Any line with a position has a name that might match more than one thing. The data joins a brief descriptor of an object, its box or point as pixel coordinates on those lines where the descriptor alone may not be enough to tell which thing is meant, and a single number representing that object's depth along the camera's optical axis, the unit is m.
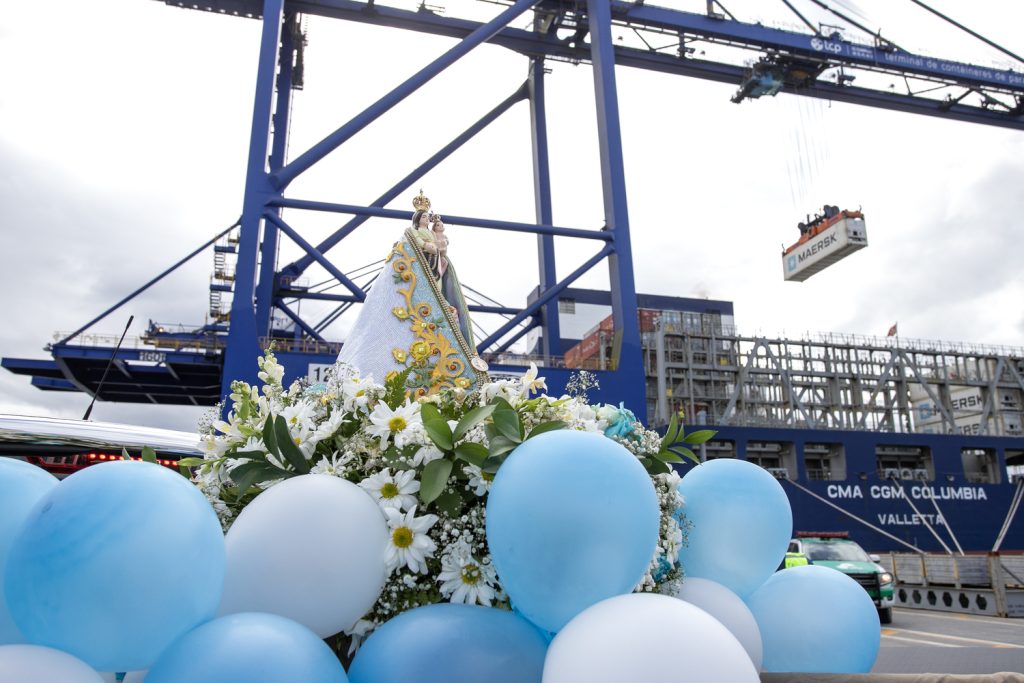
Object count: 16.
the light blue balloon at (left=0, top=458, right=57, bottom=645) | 1.85
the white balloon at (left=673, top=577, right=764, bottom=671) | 2.33
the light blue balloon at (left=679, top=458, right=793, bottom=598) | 2.57
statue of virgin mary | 3.85
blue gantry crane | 16.97
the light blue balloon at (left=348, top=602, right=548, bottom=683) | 1.66
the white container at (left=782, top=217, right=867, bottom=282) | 27.09
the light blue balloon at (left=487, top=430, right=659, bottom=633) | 1.68
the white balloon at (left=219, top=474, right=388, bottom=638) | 1.85
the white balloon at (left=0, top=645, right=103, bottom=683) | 1.32
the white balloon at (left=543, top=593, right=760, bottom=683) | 1.37
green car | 11.86
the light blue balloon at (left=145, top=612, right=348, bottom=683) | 1.45
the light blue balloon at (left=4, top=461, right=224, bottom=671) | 1.50
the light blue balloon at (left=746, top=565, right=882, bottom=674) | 2.54
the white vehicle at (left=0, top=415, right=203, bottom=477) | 4.91
